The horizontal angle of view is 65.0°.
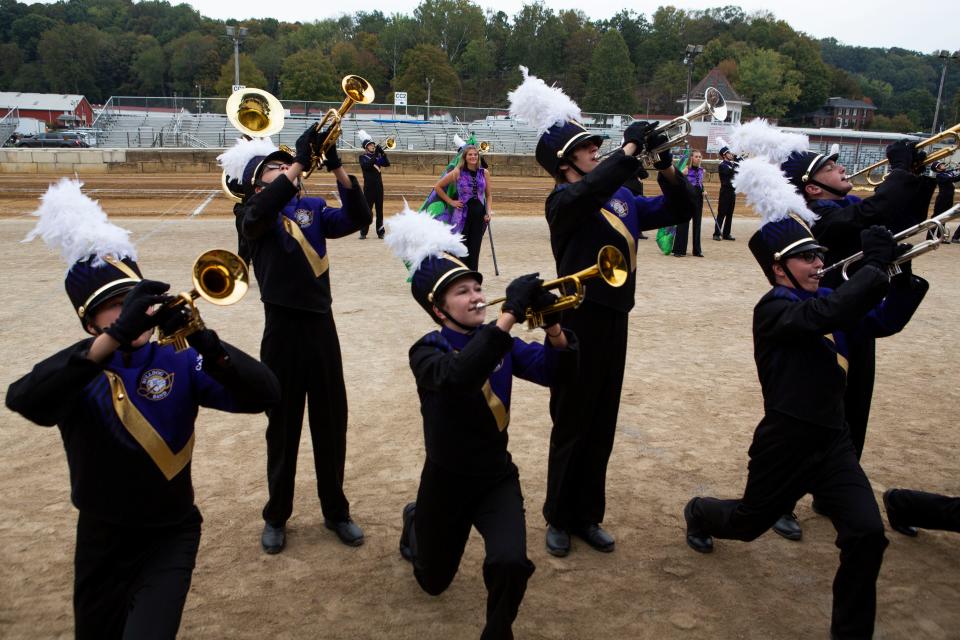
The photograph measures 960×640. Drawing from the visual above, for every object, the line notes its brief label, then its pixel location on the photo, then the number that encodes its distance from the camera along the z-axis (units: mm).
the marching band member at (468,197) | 10945
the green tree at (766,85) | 95438
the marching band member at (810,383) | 3717
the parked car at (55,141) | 42594
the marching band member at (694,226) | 15508
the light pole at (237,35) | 38531
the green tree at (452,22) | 123062
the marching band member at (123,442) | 3096
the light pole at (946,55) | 31700
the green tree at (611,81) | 98250
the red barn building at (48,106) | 78938
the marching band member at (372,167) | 15375
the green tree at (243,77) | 87938
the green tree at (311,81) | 86562
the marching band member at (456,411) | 3666
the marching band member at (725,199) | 17469
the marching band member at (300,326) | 4598
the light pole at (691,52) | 37241
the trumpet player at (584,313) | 4574
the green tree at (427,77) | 95062
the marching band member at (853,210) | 4938
